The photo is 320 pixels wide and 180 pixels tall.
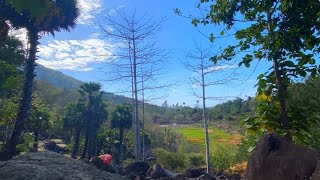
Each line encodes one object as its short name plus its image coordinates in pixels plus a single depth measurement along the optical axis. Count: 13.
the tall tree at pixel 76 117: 22.45
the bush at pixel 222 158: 14.86
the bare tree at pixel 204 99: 8.86
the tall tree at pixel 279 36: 2.57
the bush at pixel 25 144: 10.83
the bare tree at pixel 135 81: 9.06
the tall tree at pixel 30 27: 9.44
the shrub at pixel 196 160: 18.51
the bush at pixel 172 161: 17.84
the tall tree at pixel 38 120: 17.94
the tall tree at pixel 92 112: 22.49
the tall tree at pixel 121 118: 23.69
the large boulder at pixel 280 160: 2.80
